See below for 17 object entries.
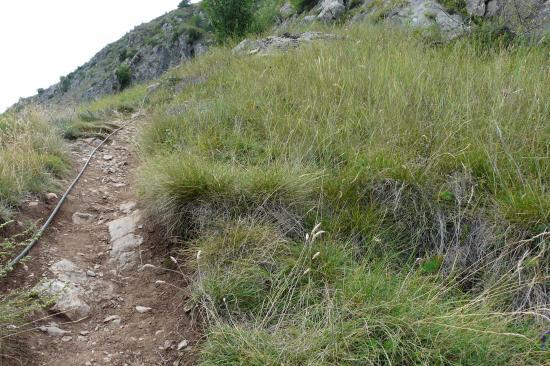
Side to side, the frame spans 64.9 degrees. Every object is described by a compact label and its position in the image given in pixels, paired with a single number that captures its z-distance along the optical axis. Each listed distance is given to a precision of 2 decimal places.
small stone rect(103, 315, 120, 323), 2.85
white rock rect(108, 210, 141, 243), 3.82
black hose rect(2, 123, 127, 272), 3.13
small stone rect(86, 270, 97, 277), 3.31
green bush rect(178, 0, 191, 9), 75.62
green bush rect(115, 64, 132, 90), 44.81
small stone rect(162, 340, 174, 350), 2.57
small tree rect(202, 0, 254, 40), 14.95
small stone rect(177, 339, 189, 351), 2.55
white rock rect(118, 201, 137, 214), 4.38
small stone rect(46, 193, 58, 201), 4.33
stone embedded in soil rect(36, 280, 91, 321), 2.81
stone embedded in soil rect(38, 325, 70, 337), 2.62
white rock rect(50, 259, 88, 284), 3.17
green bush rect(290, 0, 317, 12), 18.92
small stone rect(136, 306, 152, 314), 2.91
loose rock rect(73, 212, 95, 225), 4.17
